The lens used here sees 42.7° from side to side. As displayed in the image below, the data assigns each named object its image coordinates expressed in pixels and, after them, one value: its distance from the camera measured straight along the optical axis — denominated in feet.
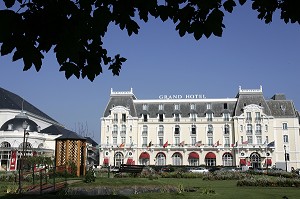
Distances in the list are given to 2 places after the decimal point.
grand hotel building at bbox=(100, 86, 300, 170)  223.71
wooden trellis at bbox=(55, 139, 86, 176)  83.97
